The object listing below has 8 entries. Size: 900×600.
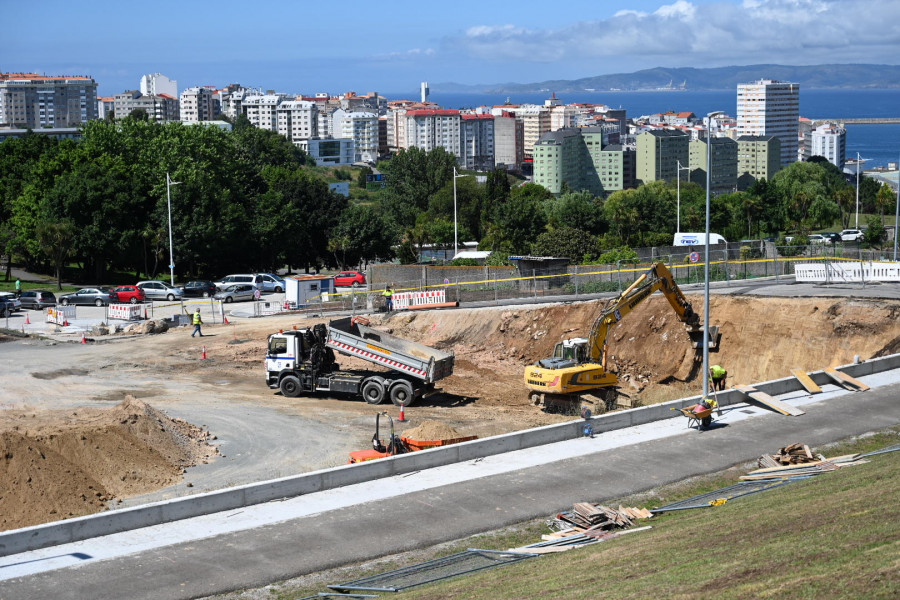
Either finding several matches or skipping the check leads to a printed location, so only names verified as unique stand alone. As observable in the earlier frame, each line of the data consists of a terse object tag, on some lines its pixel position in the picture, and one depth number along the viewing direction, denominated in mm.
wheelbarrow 27406
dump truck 33531
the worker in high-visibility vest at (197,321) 45906
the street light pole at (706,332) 27816
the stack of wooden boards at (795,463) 23562
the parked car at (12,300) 54812
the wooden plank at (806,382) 31453
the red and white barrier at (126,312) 51812
